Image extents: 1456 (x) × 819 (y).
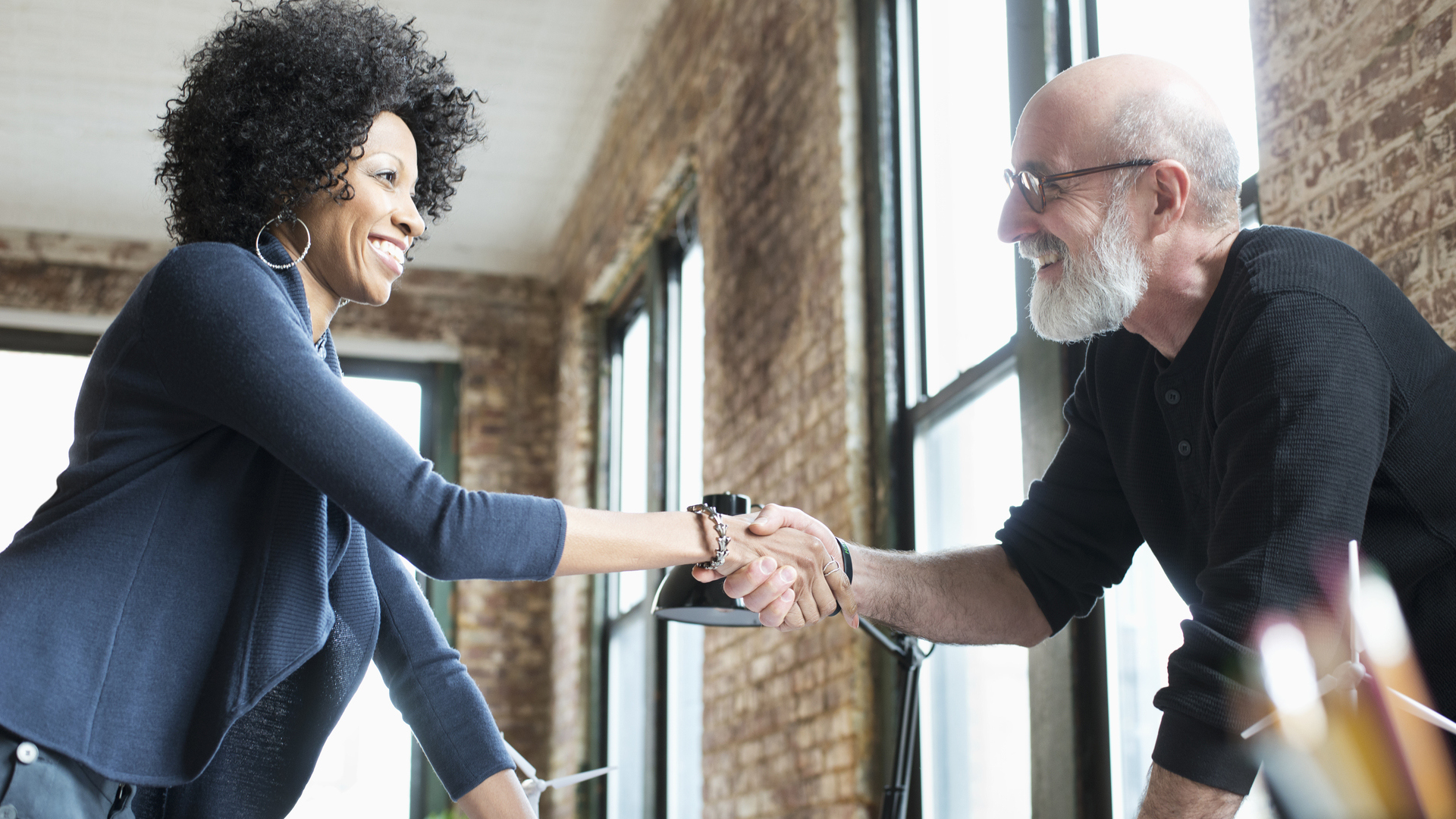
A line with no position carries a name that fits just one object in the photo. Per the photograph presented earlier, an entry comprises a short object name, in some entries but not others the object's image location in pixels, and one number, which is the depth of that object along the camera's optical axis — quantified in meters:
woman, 1.42
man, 1.38
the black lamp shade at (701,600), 2.25
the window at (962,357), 3.11
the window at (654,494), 5.69
